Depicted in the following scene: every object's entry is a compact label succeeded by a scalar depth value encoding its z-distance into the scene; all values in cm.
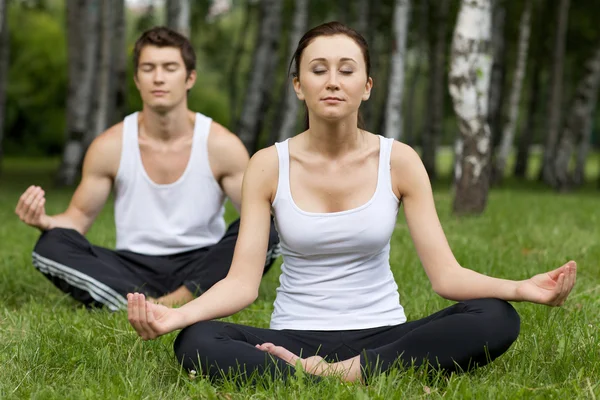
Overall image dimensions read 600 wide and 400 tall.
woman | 374
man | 586
